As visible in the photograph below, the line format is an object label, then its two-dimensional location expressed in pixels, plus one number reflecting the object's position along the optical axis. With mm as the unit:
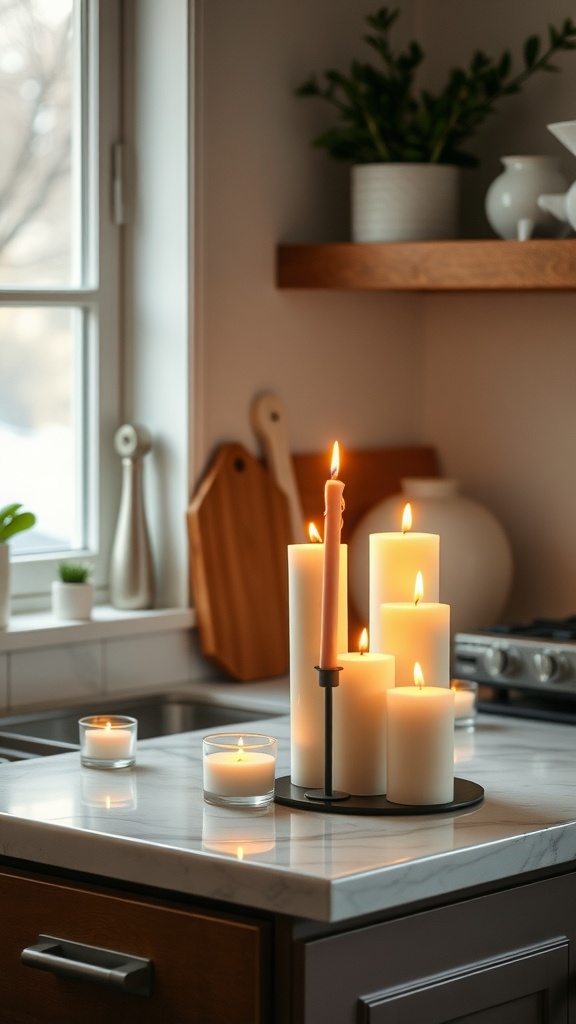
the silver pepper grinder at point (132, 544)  2521
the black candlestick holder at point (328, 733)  1596
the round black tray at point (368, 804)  1616
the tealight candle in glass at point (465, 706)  2158
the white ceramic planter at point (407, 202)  2664
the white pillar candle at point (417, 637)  1671
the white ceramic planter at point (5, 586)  2297
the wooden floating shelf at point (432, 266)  2404
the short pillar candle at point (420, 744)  1600
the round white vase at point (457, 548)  2701
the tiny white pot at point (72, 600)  2389
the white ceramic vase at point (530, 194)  2535
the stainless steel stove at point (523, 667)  2316
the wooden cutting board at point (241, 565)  2545
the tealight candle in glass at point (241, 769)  1642
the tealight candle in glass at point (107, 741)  1854
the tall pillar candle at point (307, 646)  1669
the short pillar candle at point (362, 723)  1635
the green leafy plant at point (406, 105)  2658
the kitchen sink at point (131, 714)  2105
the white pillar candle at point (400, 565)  1708
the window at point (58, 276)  2441
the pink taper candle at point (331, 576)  1590
